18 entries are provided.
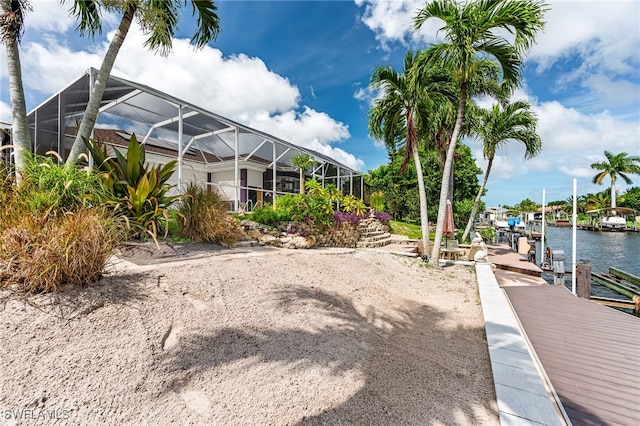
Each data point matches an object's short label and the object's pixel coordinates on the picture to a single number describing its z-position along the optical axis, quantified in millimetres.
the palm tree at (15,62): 3984
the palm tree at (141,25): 5102
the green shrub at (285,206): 8183
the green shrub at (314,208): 8539
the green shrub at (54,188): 2986
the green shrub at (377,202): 16812
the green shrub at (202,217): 5250
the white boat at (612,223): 39406
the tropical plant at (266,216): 7707
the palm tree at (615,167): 37719
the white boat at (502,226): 28812
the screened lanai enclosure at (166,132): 8000
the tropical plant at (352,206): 11039
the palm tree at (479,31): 6090
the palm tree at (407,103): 8336
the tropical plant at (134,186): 4359
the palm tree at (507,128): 11195
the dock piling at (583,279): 7434
